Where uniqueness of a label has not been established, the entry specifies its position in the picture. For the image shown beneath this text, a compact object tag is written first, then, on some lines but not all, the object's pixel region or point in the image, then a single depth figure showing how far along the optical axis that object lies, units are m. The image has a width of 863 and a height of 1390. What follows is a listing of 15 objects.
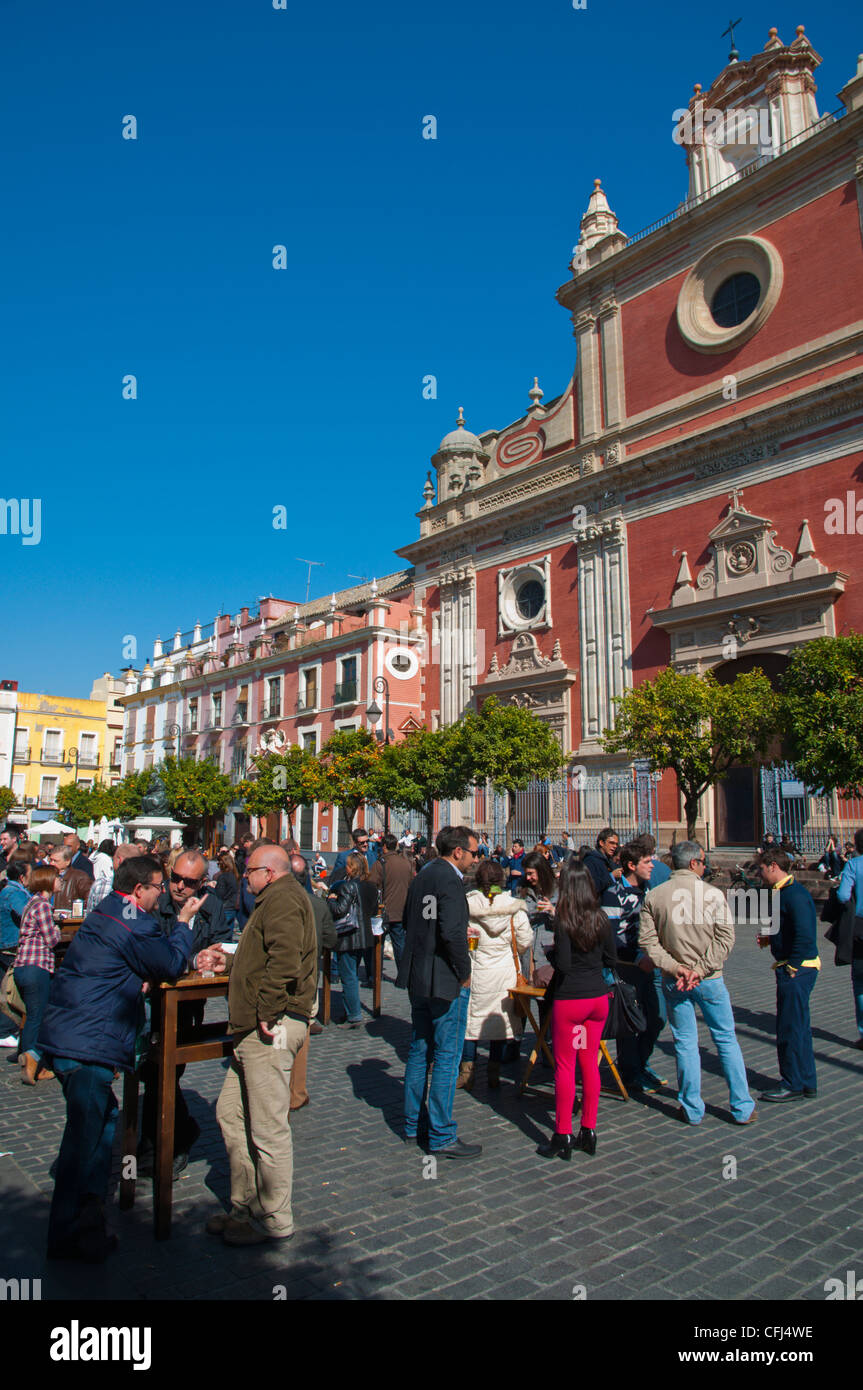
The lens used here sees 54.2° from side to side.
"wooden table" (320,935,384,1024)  8.23
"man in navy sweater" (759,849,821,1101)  5.88
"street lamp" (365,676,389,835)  31.20
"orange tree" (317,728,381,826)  28.53
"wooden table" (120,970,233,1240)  3.90
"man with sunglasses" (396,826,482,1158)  4.96
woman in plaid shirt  6.23
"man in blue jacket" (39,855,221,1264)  3.72
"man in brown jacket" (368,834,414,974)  10.14
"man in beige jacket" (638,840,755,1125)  5.36
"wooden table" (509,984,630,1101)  5.89
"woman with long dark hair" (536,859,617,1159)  4.88
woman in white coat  6.09
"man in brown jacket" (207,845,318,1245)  3.85
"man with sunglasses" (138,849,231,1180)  4.66
